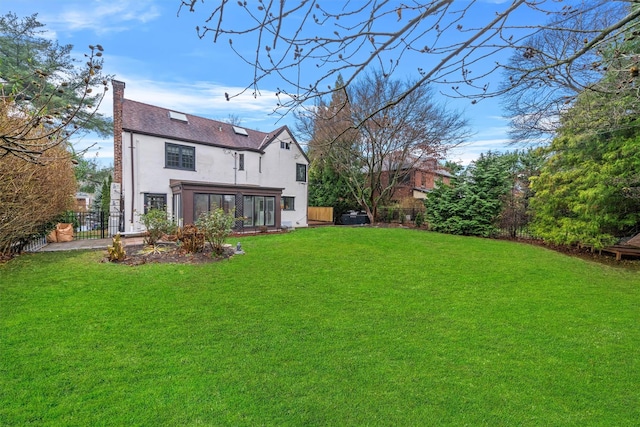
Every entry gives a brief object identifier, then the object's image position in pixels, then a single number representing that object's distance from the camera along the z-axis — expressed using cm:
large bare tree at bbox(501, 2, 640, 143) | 241
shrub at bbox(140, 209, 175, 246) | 991
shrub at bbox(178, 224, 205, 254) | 901
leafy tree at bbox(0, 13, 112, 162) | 1564
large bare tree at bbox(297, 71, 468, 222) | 1872
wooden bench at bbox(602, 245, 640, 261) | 1012
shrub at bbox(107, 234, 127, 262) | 834
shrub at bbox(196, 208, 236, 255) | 898
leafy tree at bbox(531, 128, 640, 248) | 926
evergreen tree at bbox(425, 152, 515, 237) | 1491
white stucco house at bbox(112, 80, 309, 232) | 1427
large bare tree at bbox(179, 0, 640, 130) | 204
